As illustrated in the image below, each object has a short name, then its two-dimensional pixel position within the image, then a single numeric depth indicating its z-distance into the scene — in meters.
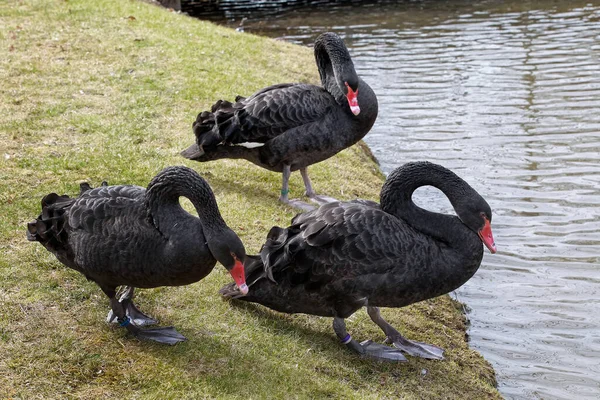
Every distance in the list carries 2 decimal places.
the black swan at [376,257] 4.66
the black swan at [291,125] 6.66
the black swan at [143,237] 4.23
